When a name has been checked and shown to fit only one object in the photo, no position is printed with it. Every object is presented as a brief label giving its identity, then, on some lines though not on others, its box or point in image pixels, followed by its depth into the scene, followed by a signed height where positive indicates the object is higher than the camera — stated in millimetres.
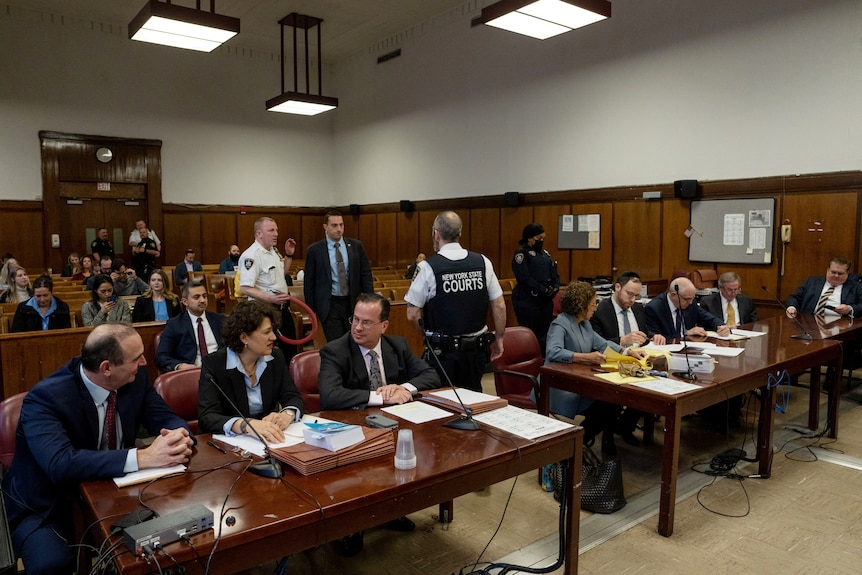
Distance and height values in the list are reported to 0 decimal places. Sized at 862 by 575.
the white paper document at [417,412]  2508 -732
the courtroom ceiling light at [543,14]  5633 +2069
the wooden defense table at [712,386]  3020 -788
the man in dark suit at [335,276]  4781 -331
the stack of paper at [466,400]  2609 -717
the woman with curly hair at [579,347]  3641 -680
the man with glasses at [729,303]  5395 -601
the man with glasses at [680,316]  4539 -614
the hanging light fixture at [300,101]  9938 +2128
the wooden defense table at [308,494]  1586 -748
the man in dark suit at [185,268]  10242 -600
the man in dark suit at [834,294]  5570 -540
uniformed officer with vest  3682 -423
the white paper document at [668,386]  3039 -748
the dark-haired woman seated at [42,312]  5223 -681
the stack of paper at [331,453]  1941 -702
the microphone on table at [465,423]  2357 -719
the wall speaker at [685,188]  7734 +579
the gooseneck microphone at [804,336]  4395 -710
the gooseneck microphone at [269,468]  1912 -722
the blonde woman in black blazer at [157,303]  5484 -625
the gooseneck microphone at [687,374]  3312 -744
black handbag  3275 -1300
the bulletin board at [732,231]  7234 +50
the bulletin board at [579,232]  9070 +38
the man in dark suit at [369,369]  2727 -647
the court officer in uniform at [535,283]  5973 -463
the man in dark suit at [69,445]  1933 -685
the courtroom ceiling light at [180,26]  6250 +2205
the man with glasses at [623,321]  4250 -594
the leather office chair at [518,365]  3986 -856
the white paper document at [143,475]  1874 -741
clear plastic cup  1979 -692
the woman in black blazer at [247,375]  2559 -603
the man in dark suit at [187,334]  4137 -669
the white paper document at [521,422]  2330 -729
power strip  1468 -710
